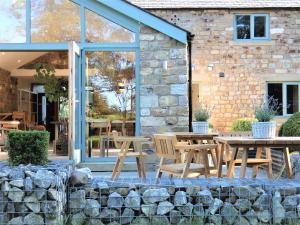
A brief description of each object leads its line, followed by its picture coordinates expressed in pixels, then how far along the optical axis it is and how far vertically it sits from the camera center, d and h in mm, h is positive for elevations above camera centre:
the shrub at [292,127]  11461 -449
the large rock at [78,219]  4971 -1126
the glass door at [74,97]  8102 +209
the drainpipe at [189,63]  9580 +1027
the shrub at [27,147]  5270 -414
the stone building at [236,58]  15469 +1612
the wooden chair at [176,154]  6207 -606
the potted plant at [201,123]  8094 -241
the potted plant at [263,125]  6211 -220
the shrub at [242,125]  13852 -471
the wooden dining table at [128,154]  7328 -703
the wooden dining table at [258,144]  5918 -438
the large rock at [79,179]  5105 -737
